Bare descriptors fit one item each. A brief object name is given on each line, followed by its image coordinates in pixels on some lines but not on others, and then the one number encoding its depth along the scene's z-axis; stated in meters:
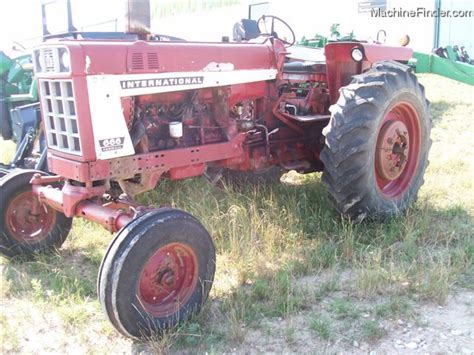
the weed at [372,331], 2.86
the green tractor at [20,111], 5.06
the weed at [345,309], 3.09
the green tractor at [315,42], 9.48
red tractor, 2.97
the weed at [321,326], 2.90
